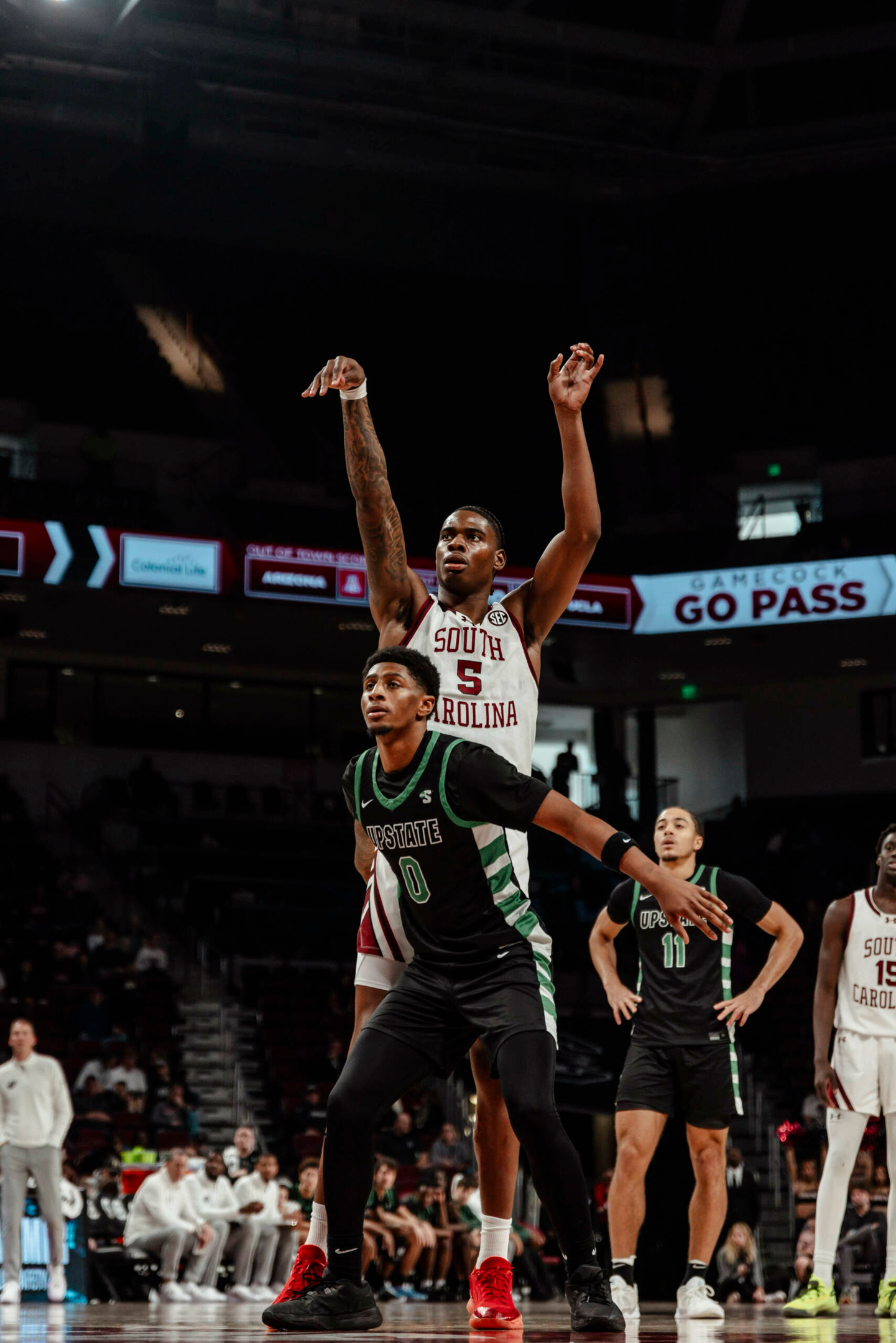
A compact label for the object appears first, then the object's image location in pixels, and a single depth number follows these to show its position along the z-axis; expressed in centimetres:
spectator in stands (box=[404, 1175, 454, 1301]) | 1520
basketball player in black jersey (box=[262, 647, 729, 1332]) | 487
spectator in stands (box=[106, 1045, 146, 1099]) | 1875
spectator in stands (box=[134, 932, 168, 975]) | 2289
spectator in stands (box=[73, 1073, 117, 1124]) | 1773
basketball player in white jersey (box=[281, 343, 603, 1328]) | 565
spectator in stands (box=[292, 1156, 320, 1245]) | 1423
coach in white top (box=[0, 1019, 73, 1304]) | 1256
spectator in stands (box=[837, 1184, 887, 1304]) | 1460
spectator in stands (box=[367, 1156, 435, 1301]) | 1501
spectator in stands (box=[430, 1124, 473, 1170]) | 1741
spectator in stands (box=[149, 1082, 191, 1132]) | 1812
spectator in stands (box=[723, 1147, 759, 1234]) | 1600
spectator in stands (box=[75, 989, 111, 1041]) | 2016
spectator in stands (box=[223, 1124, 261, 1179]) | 1574
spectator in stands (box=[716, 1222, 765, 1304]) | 1528
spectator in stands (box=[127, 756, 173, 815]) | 2728
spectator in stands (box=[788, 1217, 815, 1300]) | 1442
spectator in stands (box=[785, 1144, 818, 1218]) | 1645
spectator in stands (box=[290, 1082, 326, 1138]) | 1827
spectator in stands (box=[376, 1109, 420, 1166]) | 1762
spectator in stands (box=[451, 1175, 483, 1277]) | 1559
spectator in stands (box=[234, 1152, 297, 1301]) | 1515
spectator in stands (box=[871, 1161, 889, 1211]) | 1526
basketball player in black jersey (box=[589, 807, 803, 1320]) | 768
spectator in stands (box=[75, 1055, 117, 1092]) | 1873
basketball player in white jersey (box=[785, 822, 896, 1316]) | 835
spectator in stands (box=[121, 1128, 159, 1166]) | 1694
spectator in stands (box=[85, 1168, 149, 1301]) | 1440
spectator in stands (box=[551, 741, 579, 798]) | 2705
